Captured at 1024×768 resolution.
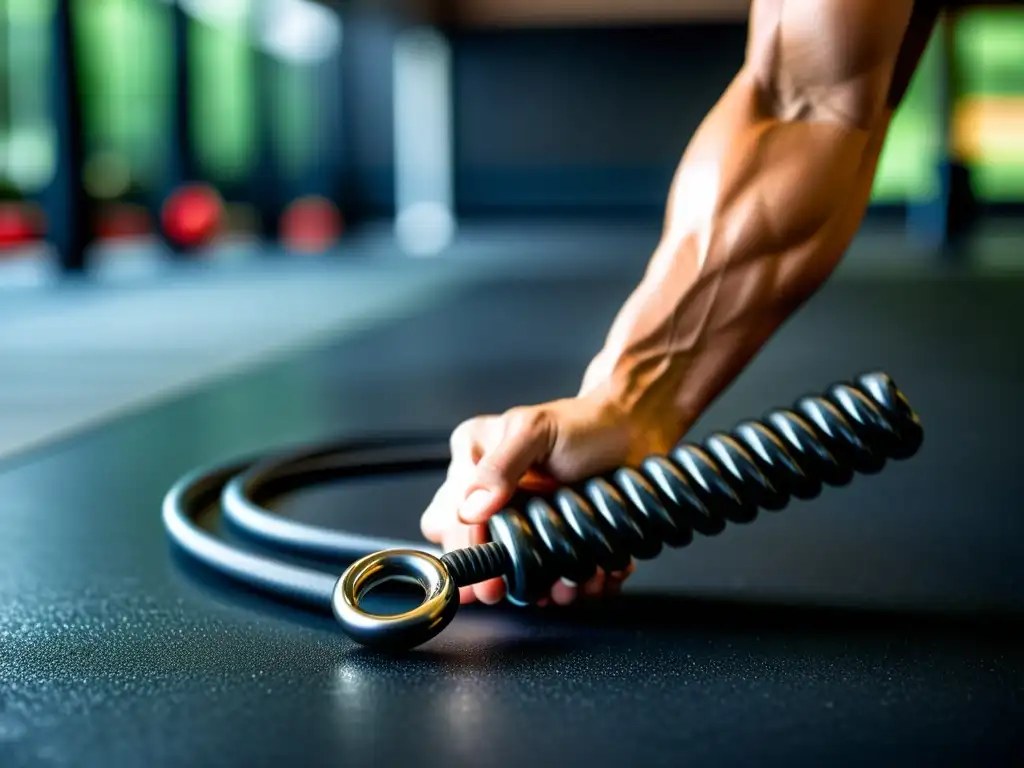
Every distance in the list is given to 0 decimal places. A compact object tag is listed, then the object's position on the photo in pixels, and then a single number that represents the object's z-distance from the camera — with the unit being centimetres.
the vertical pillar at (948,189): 846
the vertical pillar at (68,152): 638
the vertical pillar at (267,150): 1093
